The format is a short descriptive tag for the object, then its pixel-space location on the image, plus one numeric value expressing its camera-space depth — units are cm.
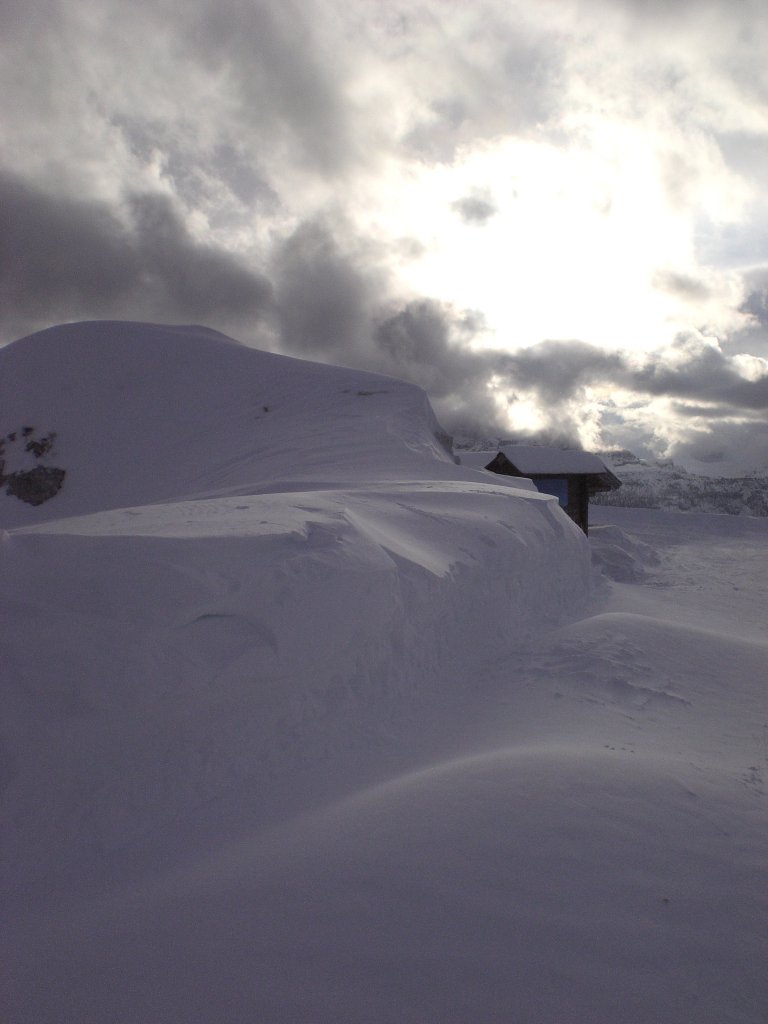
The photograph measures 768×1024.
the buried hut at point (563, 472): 1811
